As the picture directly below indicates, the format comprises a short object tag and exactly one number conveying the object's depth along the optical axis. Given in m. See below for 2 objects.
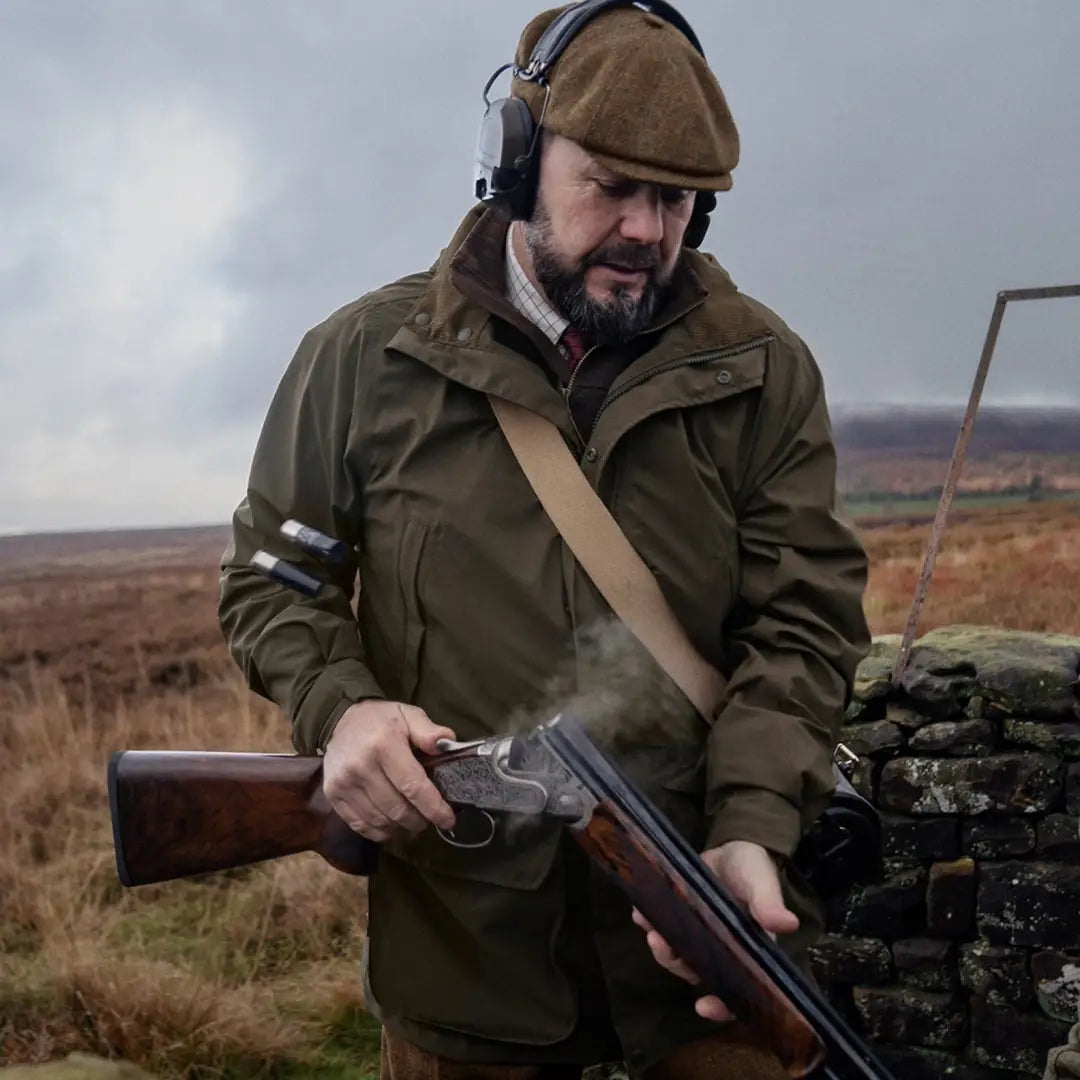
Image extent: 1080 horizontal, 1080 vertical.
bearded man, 2.46
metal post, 4.21
